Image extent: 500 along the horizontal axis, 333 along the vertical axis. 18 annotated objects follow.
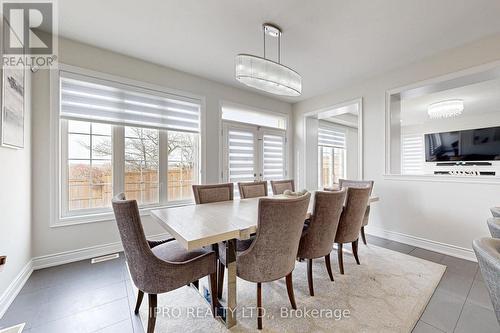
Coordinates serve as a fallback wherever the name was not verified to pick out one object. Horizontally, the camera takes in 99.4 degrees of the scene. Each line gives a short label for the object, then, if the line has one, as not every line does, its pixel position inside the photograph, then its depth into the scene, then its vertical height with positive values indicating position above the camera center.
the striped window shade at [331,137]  5.81 +0.85
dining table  1.31 -0.42
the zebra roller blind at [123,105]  2.59 +0.87
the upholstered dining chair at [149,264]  1.28 -0.66
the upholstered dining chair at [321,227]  1.84 -0.54
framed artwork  1.68 +0.52
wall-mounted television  5.11 +0.54
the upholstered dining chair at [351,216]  2.21 -0.52
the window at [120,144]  2.62 +0.32
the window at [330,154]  5.84 +0.35
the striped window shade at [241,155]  4.04 +0.22
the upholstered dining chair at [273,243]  1.40 -0.53
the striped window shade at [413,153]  6.63 +0.41
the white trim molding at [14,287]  1.70 -1.08
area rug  1.55 -1.16
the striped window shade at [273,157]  4.55 +0.21
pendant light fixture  1.97 +0.89
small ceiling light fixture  3.98 +1.12
